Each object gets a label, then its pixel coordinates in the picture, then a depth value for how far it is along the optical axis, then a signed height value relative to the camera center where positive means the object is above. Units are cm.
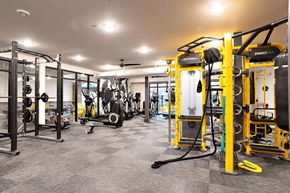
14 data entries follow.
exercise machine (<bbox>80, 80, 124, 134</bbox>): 696 -54
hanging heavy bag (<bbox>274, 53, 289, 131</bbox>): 121 +5
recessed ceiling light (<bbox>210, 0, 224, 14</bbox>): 281 +171
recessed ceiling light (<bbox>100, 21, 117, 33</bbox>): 364 +173
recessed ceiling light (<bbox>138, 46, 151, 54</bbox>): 550 +173
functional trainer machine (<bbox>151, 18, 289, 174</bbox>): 127 -2
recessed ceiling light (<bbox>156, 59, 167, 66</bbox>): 747 +172
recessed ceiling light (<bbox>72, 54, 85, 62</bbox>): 665 +175
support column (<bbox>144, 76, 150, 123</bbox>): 861 -6
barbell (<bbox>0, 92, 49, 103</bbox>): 495 +0
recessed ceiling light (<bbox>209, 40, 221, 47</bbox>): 503 +178
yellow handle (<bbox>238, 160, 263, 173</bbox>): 268 -123
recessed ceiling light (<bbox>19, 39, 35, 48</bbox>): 485 +175
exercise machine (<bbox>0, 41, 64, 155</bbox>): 351 -3
